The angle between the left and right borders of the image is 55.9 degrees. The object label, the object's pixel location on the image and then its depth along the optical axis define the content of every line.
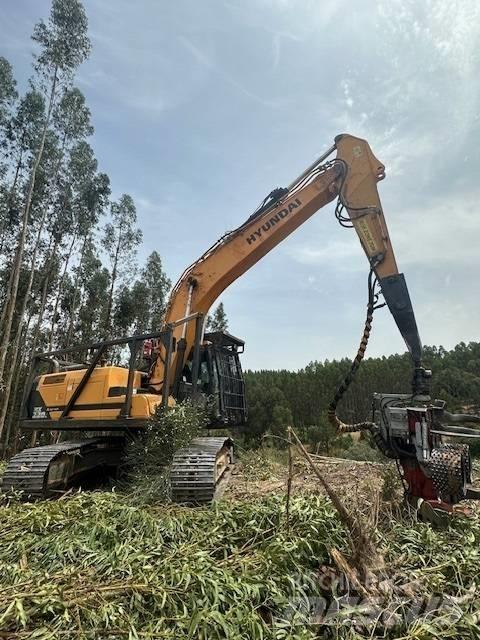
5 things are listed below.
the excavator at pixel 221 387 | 4.27
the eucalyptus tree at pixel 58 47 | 16.38
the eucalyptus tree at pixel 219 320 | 33.88
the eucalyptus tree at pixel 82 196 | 20.38
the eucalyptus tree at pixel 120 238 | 27.09
